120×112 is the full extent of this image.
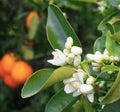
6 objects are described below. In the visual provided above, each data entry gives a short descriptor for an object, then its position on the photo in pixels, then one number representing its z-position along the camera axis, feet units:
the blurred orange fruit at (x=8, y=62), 3.43
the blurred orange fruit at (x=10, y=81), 3.46
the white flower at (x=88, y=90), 1.36
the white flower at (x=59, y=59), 1.44
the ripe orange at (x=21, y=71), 3.32
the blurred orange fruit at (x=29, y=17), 3.32
